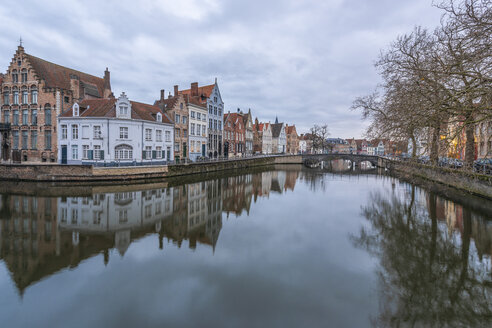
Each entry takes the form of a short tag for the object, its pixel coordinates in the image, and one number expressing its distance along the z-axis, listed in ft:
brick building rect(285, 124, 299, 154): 271.04
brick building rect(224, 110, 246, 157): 153.52
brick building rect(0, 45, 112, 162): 86.53
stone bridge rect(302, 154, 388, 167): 174.60
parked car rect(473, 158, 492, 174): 50.77
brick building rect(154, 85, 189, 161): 109.40
